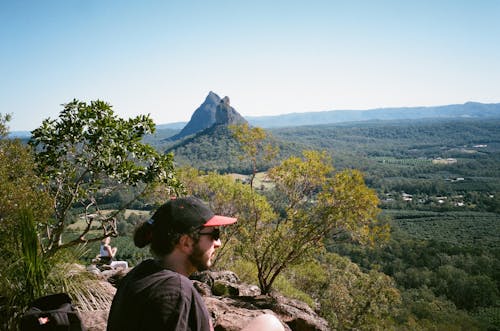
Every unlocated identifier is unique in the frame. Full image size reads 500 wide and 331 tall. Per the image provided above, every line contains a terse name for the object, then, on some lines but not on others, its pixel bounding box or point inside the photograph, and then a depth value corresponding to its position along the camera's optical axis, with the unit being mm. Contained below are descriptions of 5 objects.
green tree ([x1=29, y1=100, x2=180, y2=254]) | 7164
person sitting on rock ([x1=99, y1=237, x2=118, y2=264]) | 10945
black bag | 2609
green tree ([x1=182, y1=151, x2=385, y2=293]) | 11219
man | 1688
